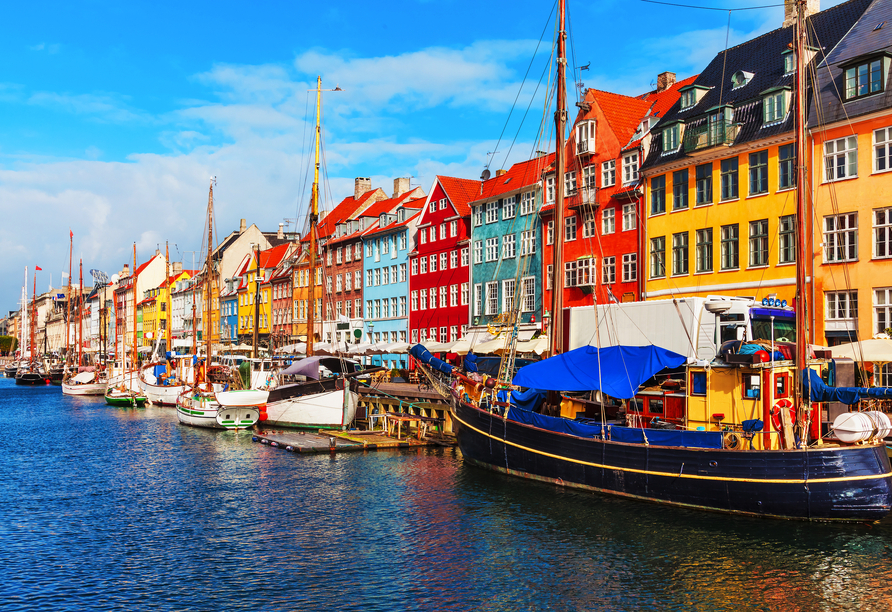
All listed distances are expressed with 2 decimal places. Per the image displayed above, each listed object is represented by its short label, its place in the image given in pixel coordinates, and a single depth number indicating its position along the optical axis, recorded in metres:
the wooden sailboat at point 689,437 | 21.48
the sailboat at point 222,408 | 50.94
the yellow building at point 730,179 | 40.00
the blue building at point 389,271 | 74.88
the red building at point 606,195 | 49.22
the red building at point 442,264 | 66.31
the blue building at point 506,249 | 56.81
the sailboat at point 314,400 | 47.00
